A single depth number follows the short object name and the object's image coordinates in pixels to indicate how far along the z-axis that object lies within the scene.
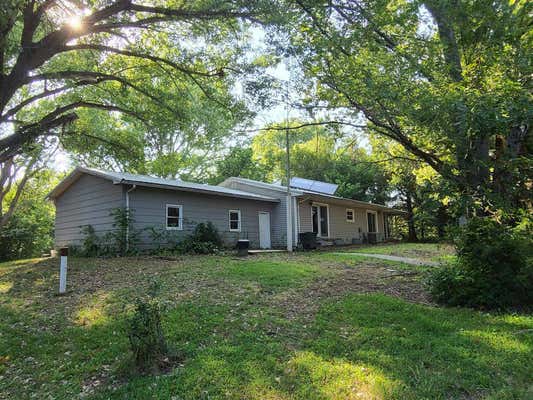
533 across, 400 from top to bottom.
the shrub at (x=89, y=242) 12.50
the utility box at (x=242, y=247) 12.88
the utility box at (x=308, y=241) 16.45
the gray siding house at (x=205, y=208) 12.83
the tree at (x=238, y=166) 32.28
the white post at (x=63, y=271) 6.47
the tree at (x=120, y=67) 7.95
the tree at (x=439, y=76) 5.37
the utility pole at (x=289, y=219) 15.85
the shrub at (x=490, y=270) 5.23
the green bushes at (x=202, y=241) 13.23
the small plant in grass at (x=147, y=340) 3.55
